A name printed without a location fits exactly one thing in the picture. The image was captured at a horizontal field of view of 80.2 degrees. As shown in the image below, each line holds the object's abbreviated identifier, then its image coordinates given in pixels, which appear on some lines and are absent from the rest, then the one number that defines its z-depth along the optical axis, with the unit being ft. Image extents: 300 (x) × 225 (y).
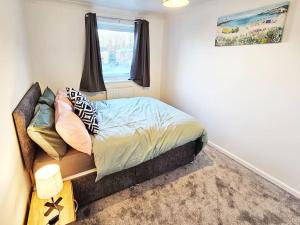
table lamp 3.81
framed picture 6.29
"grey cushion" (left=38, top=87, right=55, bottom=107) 6.54
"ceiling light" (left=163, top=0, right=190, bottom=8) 5.51
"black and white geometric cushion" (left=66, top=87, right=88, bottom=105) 6.91
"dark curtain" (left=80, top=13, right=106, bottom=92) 9.90
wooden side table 4.05
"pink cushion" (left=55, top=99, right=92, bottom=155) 5.17
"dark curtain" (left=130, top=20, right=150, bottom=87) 11.44
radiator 11.84
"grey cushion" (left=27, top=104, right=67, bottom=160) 4.67
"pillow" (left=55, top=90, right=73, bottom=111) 6.68
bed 5.17
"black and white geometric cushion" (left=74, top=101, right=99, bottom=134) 6.29
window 11.22
